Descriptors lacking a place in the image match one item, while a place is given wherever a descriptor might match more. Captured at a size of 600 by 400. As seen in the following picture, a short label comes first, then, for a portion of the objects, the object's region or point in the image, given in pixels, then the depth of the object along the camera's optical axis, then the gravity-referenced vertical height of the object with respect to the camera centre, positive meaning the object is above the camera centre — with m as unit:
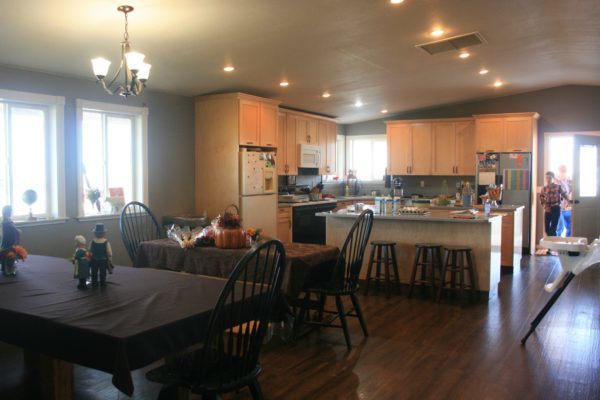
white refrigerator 6.27 -0.10
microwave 8.22 +0.47
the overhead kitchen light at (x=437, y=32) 4.76 +1.47
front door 8.12 -0.06
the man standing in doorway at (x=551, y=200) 7.89 -0.28
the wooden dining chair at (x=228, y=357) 1.96 -0.74
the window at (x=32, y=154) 4.59 +0.30
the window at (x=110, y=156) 5.26 +0.32
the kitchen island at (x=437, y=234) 5.10 -0.56
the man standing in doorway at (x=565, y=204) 8.34 -0.39
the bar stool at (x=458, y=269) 4.93 -0.87
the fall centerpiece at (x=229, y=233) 3.73 -0.37
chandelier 3.23 +0.77
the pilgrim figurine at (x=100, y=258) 2.56 -0.38
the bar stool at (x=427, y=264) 5.09 -0.84
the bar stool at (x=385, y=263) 5.20 -0.85
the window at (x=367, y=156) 10.10 +0.55
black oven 7.61 -0.64
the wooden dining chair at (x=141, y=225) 5.44 -0.48
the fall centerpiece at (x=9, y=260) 2.85 -0.43
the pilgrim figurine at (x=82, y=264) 2.52 -0.41
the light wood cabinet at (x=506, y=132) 8.08 +0.84
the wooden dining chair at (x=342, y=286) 3.59 -0.76
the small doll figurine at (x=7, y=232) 2.88 -0.28
